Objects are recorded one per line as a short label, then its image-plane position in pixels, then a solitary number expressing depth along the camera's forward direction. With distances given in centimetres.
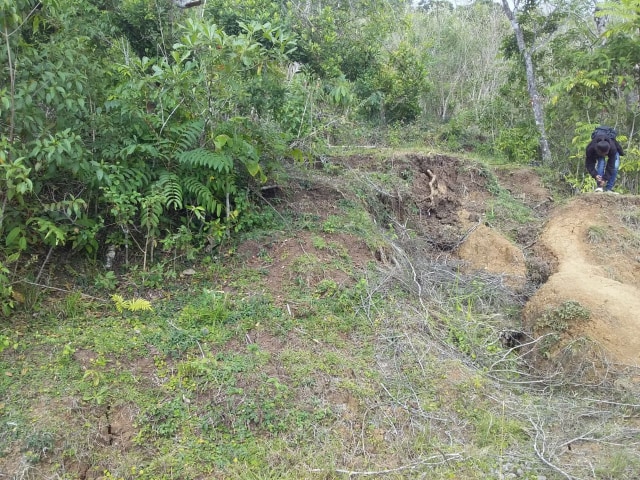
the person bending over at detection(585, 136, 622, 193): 838
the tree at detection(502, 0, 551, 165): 1140
